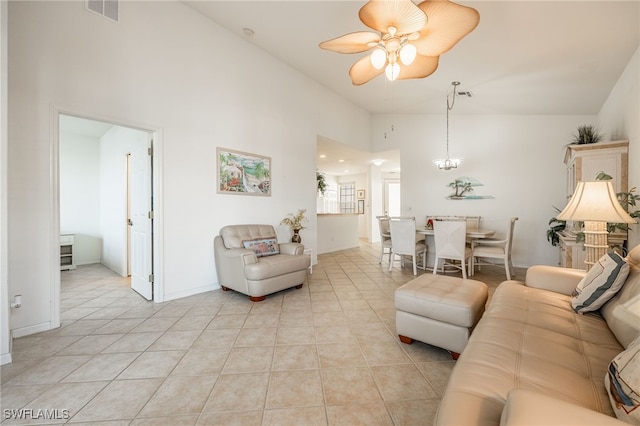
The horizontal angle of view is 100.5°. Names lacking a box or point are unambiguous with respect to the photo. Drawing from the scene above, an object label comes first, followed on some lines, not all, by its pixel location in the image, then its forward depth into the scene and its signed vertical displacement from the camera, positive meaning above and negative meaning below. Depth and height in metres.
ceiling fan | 1.76 +1.32
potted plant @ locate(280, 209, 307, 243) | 4.39 -0.21
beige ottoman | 1.82 -0.73
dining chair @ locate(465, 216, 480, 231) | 5.12 -0.26
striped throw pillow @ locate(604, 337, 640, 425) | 0.73 -0.51
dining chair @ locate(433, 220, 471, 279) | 3.78 -0.45
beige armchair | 3.03 -0.62
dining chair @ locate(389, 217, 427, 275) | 4.29 -0.48
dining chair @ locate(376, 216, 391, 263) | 5.00 -0.43
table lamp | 1.95 -0.02
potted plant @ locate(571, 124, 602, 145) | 3.68 +1.03
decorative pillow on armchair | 3.44 -0.48
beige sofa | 0.69 -0.62
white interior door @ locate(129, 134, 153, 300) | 3.12 -0.13
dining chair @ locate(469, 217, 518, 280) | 3.86 -0.60
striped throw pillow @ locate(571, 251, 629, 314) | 1.53 -0.44
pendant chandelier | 4.77 +0.85
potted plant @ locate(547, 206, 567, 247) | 4.36 -0.35
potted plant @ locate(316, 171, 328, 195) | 7.10 +0.75
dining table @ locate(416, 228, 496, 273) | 4.48 -0.66
